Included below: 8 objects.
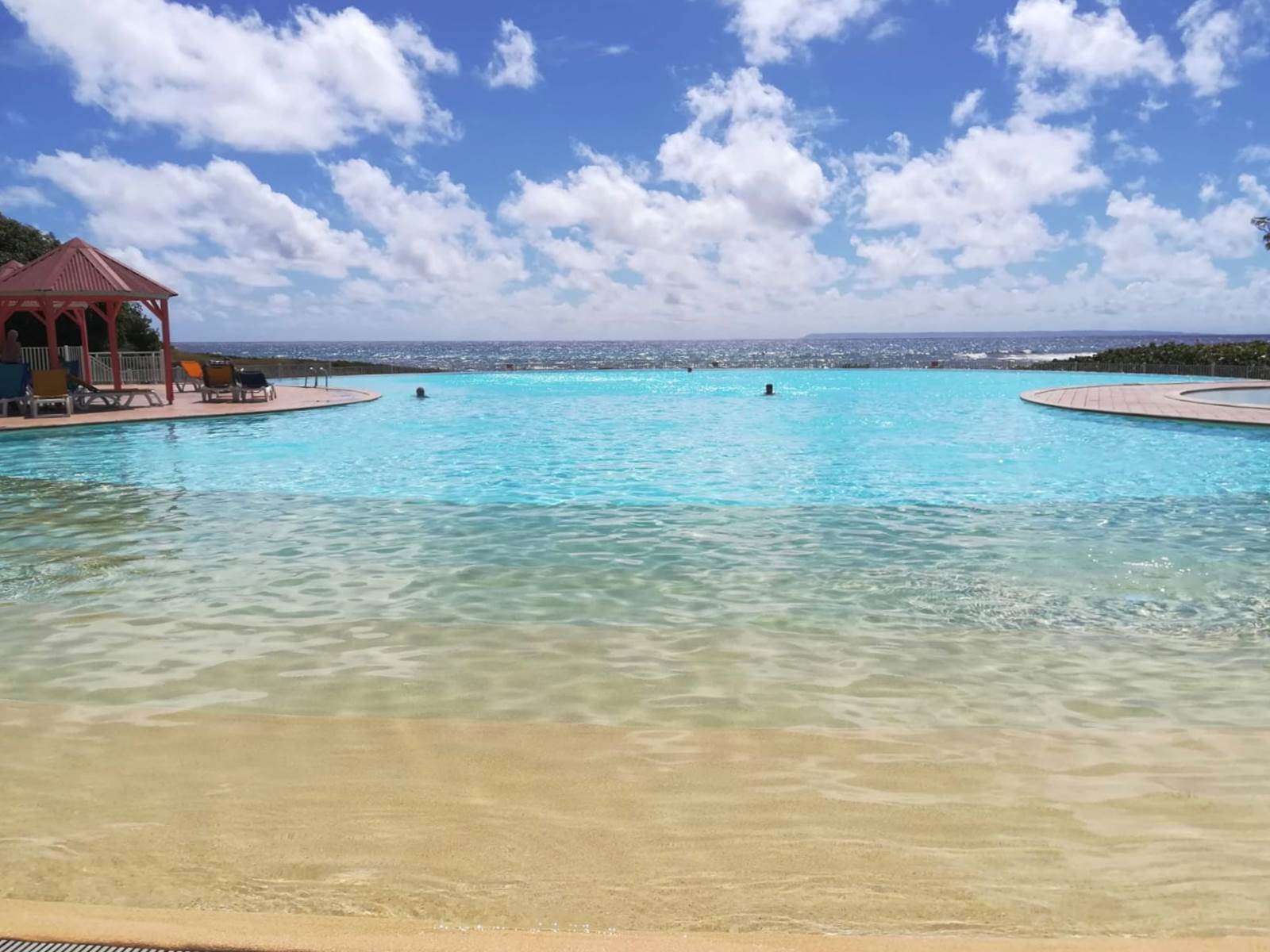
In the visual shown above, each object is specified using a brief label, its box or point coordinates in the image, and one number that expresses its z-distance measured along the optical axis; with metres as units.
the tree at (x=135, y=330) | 32.81
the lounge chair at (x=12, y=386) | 19.58
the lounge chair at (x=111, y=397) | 20.78
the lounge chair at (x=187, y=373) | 28.64
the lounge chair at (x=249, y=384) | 23.67
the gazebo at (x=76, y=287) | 20.83
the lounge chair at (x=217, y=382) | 23.78
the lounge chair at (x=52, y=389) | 19.73
